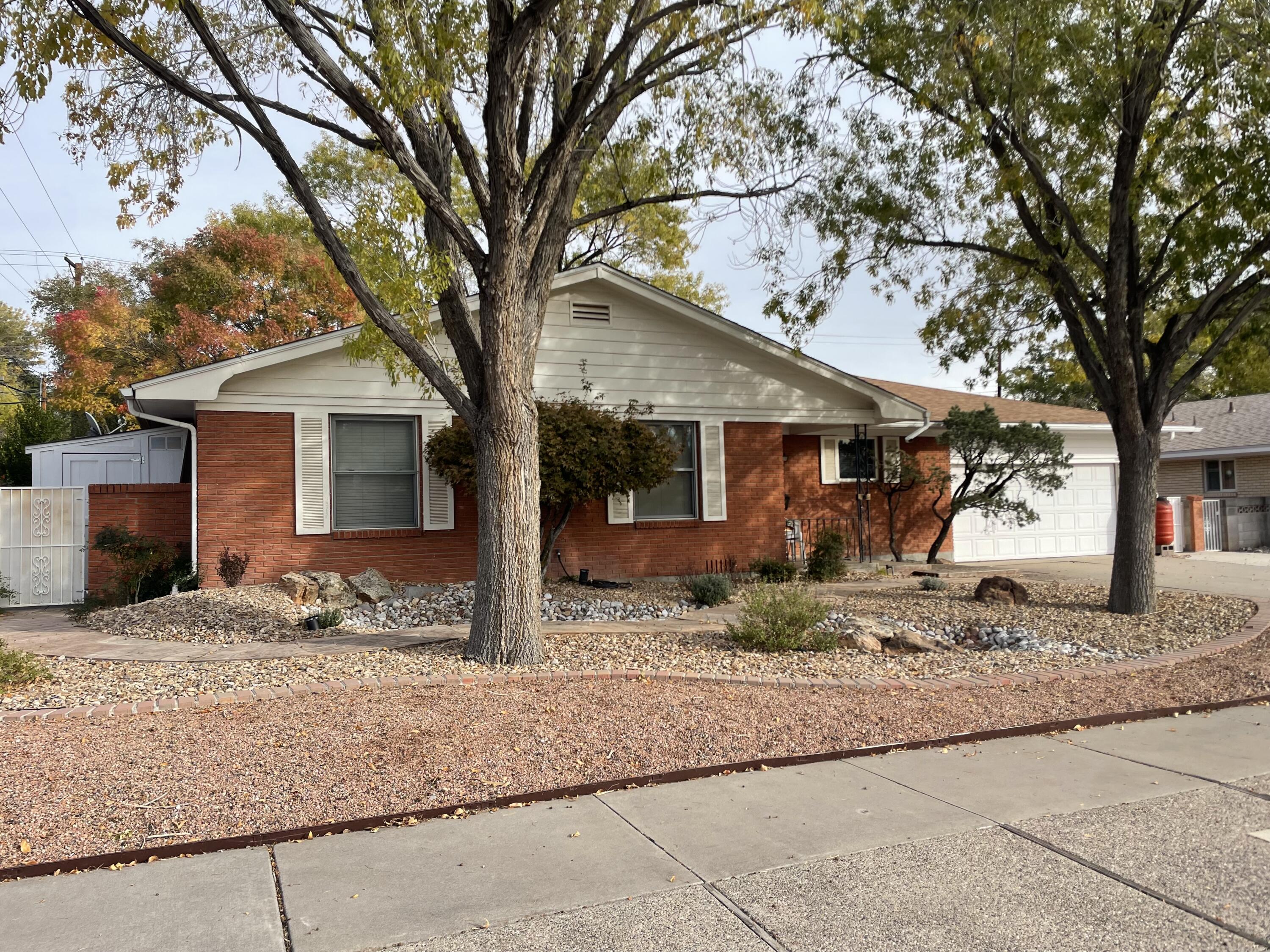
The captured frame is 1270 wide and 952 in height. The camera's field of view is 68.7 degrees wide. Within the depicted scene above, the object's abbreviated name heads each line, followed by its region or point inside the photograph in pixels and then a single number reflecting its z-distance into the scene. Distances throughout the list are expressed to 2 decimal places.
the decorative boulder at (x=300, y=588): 11.49
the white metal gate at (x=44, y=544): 12.74
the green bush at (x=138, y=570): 12.07
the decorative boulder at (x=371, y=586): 11.80
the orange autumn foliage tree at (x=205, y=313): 23.67
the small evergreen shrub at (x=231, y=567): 12.01
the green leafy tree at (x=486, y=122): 7.39
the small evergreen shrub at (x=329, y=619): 10.01
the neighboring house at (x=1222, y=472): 21.95
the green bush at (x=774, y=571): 13.99
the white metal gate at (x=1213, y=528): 21.84
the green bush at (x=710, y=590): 11.86
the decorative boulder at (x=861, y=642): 8.88
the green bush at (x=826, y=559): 14.43
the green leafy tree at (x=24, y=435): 19.48
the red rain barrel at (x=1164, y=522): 20.08
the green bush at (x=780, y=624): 8.64
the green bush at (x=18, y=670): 7.15
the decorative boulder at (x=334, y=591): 11.62
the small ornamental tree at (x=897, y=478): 17.34
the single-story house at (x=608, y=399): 12.27
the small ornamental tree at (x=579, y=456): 11.89
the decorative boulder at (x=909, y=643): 9.09
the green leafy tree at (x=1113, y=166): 9.83
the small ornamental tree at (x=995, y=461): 16.14
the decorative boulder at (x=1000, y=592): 12.05
